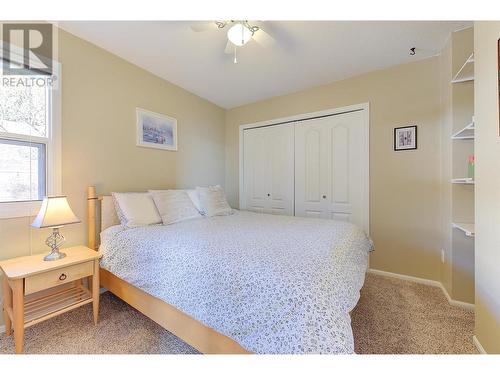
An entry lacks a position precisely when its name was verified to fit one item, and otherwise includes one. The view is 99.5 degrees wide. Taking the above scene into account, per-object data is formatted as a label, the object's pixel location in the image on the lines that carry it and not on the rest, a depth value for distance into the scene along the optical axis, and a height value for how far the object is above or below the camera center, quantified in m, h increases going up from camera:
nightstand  1.33 -0.68
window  1.61 +0.33
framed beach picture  2.48 +0.71
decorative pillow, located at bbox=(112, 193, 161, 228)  1.98 -0.22
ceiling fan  1.60 +1.25
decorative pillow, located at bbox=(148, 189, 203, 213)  2.63 -0.14
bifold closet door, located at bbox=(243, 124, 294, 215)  3.31 +0.29
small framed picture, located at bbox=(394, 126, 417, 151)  2.41 +0.57
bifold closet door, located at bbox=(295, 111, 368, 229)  2.74 +0.27
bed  0.91 -0.52
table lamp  1.50 -0.23
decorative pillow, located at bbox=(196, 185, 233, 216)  2.60 -0.19
